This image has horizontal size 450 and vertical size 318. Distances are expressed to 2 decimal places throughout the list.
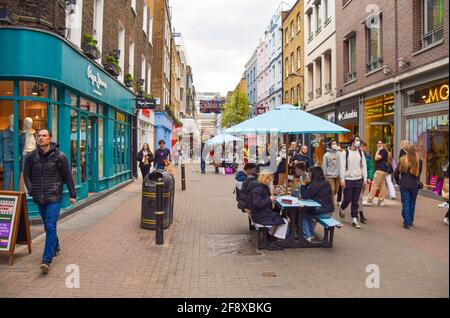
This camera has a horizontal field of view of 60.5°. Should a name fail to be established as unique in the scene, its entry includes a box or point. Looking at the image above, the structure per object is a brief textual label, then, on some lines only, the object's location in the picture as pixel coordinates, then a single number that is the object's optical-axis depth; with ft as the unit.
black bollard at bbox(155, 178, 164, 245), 21.03
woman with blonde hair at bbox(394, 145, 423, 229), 21.88
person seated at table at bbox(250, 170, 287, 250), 19.63
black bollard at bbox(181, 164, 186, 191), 48.17
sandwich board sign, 17.37
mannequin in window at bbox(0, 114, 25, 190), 25.21
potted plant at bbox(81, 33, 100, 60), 33.24
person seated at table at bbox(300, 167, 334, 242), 20.97
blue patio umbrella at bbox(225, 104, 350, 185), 22.53
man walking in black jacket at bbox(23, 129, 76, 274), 16.83
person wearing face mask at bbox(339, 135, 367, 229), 26.73
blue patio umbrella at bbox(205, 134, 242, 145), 80.23
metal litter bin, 25.45
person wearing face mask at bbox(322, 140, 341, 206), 32.71
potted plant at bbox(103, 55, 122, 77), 41.15
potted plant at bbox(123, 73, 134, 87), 51.47
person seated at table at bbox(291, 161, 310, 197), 21.84
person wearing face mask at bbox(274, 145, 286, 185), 43.15
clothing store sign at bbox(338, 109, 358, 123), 58.34
